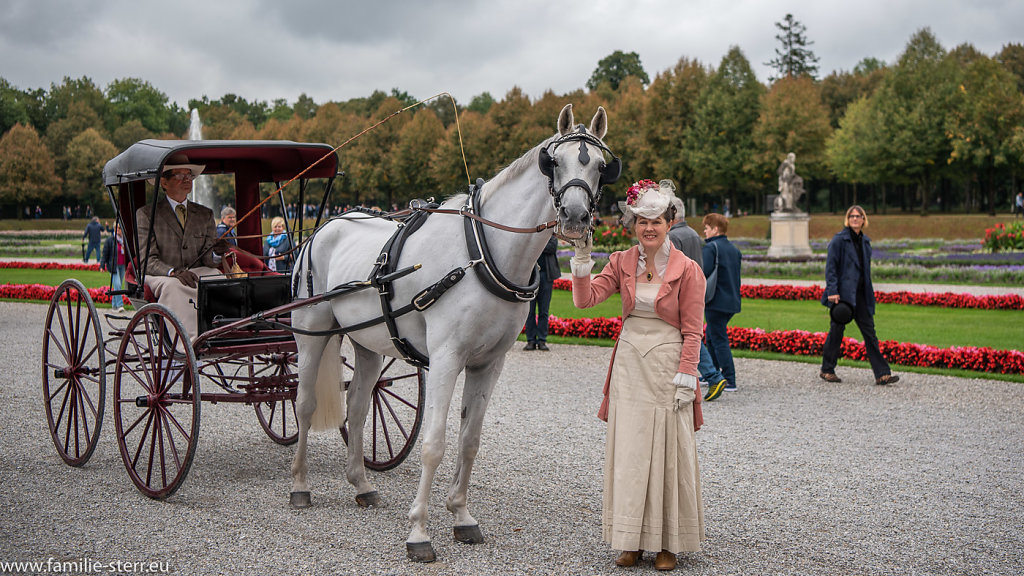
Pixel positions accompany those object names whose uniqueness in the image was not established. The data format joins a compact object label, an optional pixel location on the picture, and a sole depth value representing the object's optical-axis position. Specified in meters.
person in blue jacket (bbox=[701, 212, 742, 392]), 8.75
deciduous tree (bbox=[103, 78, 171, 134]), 96.56
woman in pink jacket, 4.22
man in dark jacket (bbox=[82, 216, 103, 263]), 26.78
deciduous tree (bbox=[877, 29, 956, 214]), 44.69
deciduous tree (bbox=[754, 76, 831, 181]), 45.78
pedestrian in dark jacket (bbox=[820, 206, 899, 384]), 9.26
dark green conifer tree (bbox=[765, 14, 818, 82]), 76.75
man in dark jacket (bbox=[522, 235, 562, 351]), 11.85
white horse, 4.18
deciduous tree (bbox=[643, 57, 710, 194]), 48.75
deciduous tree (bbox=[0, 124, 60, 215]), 62.81
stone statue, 29.88
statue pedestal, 29.02
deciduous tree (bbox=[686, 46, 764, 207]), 46.91
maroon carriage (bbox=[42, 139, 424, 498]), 5.73
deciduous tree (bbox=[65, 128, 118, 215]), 66.94
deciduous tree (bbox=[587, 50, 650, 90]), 81.06
